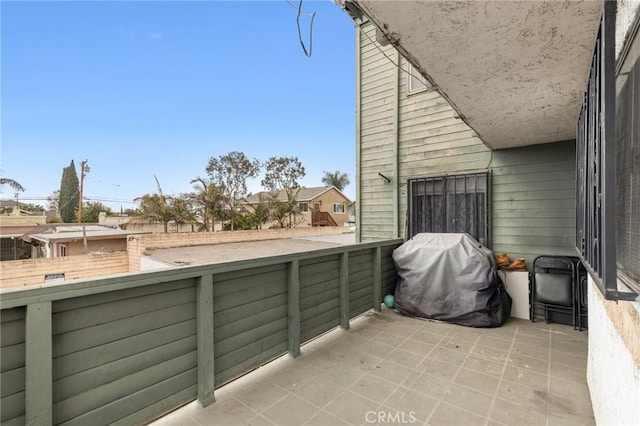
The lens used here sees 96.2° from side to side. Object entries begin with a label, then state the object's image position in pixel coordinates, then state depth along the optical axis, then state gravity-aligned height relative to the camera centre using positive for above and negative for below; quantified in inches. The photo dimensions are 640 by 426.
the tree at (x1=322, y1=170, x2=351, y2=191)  1355.8 +165.0
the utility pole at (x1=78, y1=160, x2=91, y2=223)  804.6 +126.9
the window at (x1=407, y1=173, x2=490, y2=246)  172.2 +4.6
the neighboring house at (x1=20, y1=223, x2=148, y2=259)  499.5 -48.0
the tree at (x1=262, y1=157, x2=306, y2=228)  948.6 +134.7
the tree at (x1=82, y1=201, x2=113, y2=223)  1077.6 +14.6
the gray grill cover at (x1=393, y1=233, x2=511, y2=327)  141.0 -37.0
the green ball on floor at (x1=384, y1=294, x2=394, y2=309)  167.6 -51.8
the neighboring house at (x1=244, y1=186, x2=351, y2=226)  983.6 +30.2
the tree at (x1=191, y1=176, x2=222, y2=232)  606.9 +31.6
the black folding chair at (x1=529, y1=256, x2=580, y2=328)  140.5 -37.9
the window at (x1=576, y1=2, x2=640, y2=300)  38.0 +5.9
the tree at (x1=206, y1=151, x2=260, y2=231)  814.5 +122.0
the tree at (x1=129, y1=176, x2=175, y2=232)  559.2 +12.3
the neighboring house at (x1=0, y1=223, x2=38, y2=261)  725.3 -79.0
